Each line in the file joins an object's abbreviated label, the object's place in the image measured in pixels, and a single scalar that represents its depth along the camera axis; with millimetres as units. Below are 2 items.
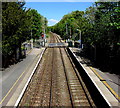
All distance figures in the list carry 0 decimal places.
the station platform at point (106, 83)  12380
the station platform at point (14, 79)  12941
